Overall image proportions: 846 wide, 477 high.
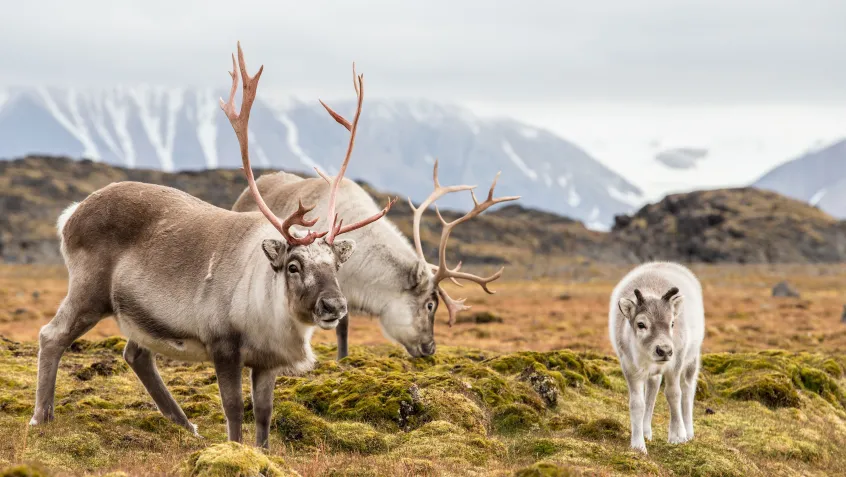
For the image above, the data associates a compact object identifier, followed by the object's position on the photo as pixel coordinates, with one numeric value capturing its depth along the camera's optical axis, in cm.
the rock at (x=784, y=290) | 5878
